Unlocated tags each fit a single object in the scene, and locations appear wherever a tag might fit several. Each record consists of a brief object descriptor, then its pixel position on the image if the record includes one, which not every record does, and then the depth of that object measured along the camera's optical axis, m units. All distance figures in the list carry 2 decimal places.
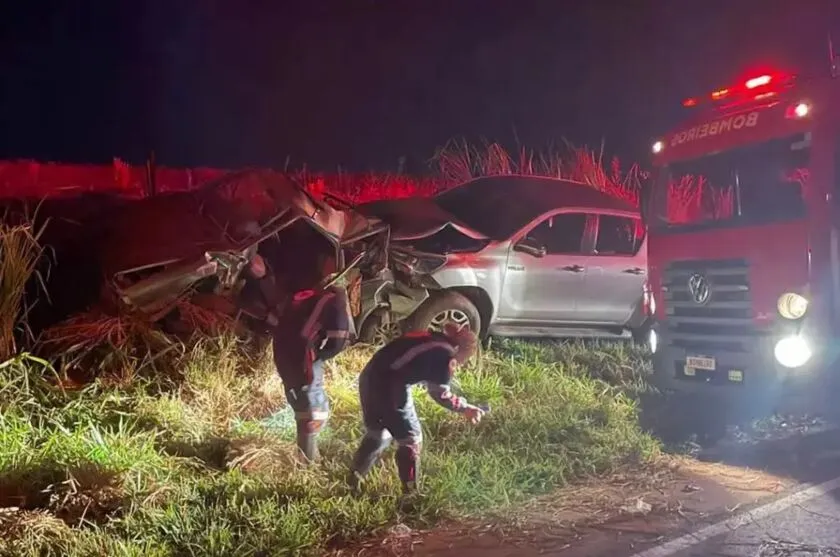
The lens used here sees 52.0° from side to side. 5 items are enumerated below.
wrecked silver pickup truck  7.90
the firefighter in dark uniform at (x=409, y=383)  5.04
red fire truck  6.05
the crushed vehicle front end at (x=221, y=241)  6.62
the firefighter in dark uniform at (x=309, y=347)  5.37
